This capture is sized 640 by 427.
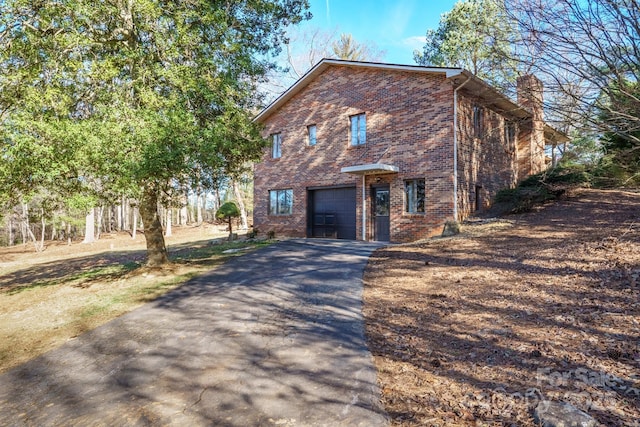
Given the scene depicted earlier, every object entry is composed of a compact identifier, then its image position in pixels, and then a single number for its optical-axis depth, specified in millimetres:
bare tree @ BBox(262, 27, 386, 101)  25953
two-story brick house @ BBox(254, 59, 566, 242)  12570
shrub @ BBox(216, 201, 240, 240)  17969
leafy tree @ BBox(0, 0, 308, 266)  6477
